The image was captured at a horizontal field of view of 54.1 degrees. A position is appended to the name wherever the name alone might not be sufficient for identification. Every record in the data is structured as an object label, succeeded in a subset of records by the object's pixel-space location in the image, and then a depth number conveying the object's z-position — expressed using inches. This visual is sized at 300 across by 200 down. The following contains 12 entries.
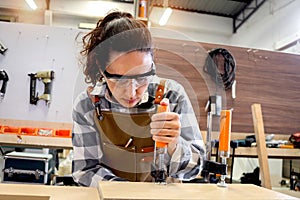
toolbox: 82.6
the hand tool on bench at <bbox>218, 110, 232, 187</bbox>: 25.1
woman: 33.7
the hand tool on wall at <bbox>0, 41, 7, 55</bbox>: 90.6
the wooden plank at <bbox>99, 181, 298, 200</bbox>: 19.6
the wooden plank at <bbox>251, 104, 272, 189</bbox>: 72.5
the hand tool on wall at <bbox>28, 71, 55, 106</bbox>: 90.2
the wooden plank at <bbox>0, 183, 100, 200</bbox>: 22.4
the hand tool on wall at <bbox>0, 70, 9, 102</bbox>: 89.4
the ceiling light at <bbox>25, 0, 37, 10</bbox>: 174.6
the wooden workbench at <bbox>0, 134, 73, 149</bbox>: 81.5
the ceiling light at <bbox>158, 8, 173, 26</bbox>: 192.2
